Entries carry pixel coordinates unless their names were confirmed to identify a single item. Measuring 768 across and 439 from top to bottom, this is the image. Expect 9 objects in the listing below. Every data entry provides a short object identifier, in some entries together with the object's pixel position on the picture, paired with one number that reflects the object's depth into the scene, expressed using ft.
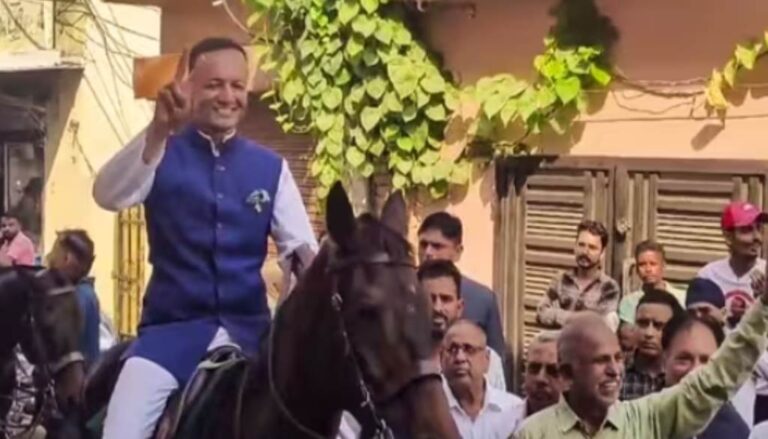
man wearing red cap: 28.76
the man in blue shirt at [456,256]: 26.96
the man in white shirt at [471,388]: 21.88
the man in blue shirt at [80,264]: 31.50
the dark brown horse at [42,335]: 26.61
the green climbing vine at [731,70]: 33.22
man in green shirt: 17.81
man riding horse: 18.78
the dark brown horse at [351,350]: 15.51
